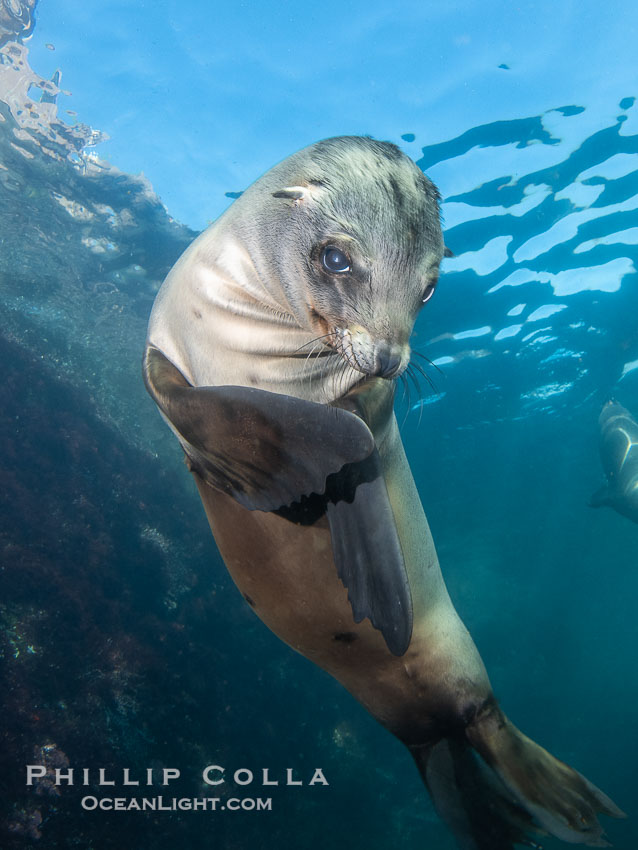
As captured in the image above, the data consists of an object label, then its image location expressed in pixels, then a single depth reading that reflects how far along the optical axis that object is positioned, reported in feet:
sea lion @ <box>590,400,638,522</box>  35.53
